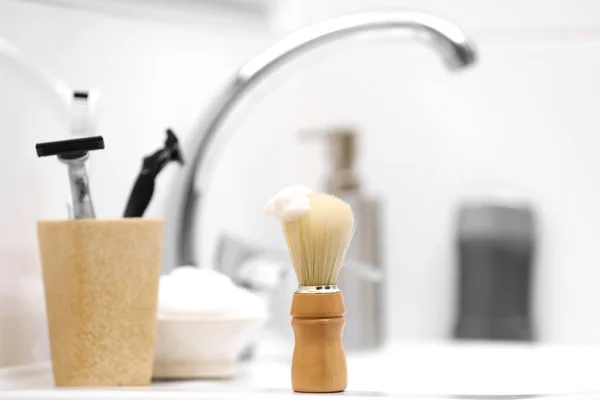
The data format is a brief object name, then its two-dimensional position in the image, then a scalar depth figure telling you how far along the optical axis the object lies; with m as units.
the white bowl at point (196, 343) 1.07
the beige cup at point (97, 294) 1.00
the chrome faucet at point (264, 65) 1.15
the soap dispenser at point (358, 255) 1.34
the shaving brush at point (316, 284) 0.96
